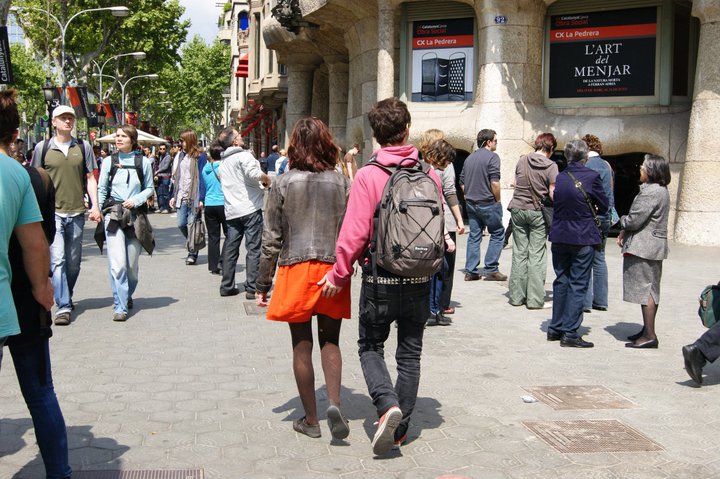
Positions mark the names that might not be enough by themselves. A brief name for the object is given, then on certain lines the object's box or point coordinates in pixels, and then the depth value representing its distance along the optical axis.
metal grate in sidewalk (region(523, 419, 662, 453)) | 4.98
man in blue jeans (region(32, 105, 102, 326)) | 8.38
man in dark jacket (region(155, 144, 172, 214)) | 23.72
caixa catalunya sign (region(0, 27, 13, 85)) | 12.67
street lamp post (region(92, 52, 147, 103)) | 42.28
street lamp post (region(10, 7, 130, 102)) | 31.02
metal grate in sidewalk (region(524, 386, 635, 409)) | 5.84
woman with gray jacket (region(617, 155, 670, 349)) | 7.40
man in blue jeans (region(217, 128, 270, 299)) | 10.09
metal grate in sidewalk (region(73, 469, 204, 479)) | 4.42
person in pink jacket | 4.74
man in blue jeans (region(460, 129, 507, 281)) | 11.06
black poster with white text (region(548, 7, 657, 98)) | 18.70
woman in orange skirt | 4.96
